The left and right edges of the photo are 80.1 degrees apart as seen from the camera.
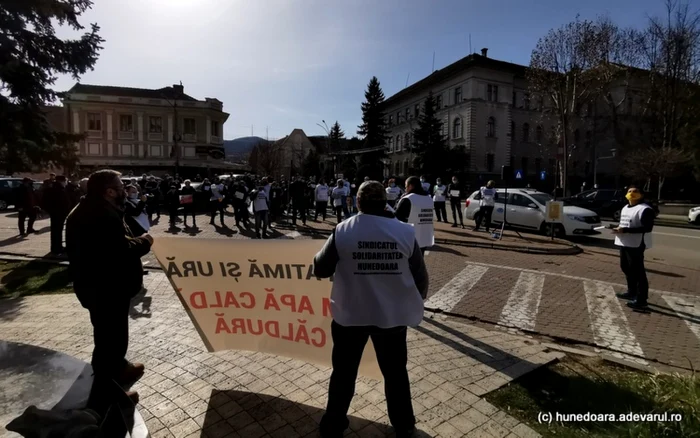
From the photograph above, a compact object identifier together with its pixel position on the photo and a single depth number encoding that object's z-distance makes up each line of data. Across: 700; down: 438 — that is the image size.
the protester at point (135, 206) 7.03
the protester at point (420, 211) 6.72
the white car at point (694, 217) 22.46
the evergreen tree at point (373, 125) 61.25
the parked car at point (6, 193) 23.22
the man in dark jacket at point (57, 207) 10.66
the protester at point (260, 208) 13.74
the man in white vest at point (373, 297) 2.81
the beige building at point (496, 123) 53.72
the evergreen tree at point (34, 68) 10.42
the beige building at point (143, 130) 56.66
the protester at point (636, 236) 6.66
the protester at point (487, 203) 16.02
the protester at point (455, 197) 17.27
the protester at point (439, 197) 17.53
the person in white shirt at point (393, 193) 14.88
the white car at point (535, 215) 14.80
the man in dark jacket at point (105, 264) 3.19
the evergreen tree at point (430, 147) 50.69
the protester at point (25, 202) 14.12
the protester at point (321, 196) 17.71
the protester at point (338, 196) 16.34
